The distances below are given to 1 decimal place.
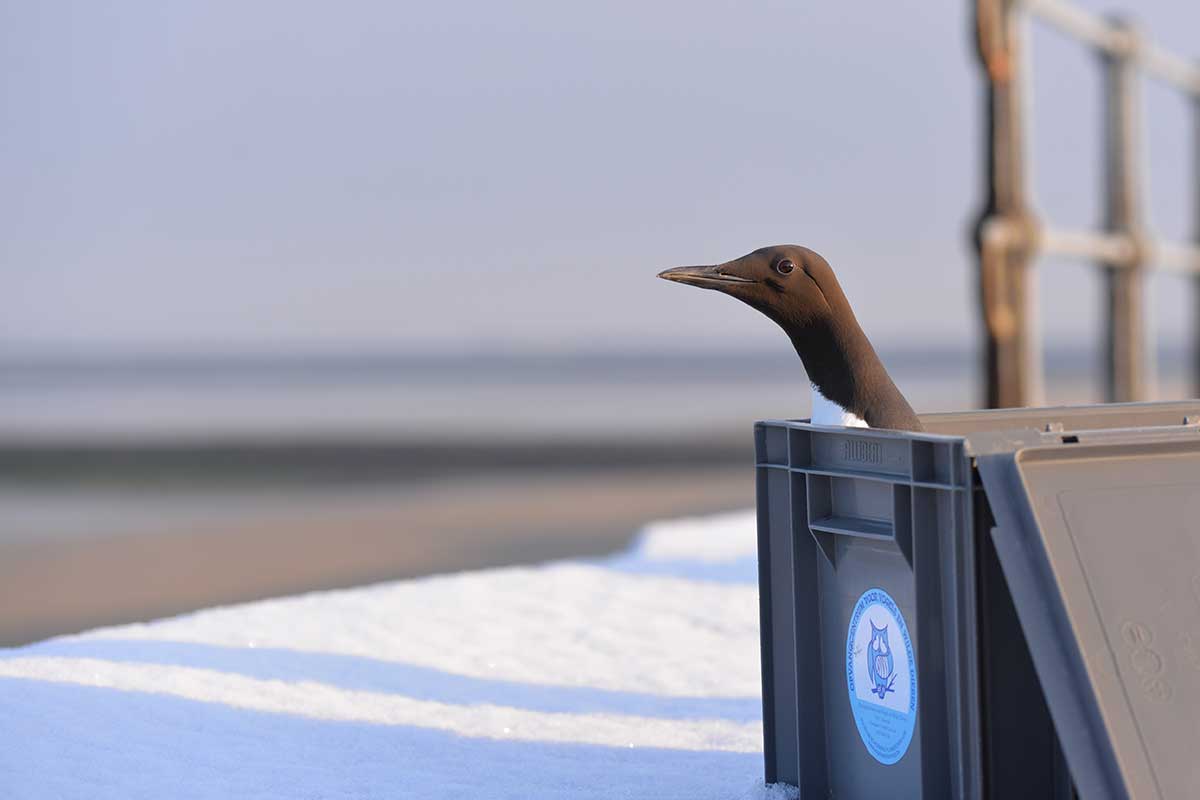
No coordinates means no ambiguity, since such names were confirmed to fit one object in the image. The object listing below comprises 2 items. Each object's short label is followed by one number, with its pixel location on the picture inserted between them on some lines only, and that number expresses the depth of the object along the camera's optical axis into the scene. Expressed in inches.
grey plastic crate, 160.1
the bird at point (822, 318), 202.8
